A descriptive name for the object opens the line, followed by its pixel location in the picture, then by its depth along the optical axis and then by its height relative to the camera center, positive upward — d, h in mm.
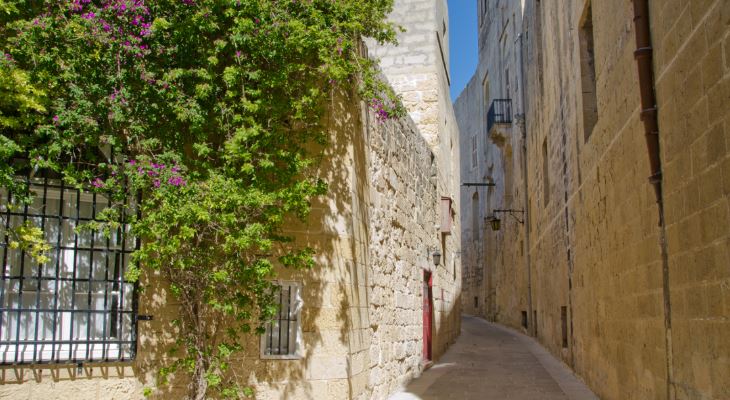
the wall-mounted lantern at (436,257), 12188 +634
